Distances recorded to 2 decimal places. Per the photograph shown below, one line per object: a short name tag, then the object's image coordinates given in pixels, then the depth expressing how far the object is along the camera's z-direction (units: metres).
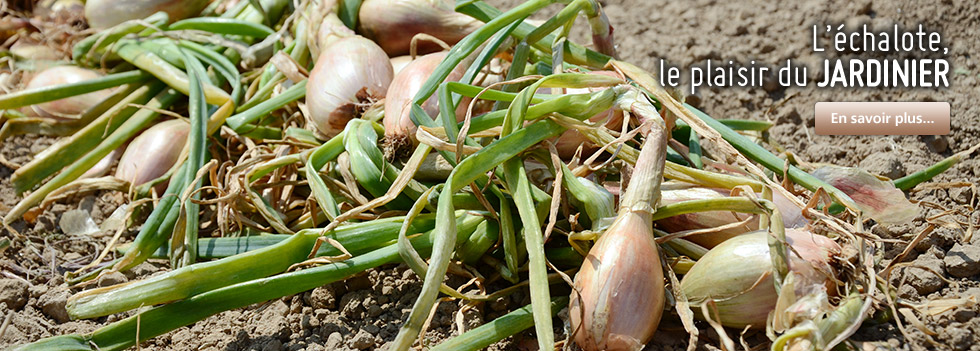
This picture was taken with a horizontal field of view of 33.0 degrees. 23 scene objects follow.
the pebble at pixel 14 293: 0.71
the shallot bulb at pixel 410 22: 0.78
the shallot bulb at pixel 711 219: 0.67
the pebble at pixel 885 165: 0.74
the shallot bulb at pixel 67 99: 0.84
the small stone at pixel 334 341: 0.67
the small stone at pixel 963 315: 0.64
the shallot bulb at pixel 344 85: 0.74
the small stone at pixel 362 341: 0.66
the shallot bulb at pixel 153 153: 0.78
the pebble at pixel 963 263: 0.67
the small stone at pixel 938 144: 0.78
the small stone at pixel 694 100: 0.82
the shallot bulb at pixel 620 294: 0.62
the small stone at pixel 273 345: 0.67
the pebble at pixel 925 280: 0.67
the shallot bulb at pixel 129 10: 0.89
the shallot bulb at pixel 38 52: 0.91
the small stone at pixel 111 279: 0.71
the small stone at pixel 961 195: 0.73
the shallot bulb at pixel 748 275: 0.63
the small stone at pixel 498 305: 0.68
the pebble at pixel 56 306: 0.70
